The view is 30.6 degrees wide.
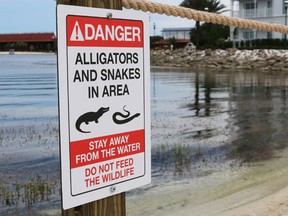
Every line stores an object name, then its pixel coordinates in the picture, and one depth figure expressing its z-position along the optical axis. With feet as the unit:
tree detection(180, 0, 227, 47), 233.14
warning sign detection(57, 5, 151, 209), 6.47
